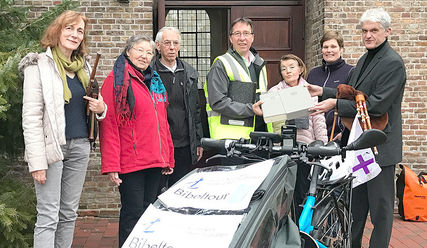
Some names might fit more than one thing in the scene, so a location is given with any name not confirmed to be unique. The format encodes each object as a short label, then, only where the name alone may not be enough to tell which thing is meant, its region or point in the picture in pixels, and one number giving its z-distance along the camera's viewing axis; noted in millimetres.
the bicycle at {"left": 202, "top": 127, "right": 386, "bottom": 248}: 2627
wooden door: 7445
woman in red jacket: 4039
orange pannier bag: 6578
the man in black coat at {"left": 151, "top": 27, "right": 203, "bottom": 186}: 4773
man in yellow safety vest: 4441
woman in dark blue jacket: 5035
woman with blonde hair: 3527
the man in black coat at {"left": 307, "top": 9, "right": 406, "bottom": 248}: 3844
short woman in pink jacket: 4691
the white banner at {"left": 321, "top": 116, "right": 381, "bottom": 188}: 3508
